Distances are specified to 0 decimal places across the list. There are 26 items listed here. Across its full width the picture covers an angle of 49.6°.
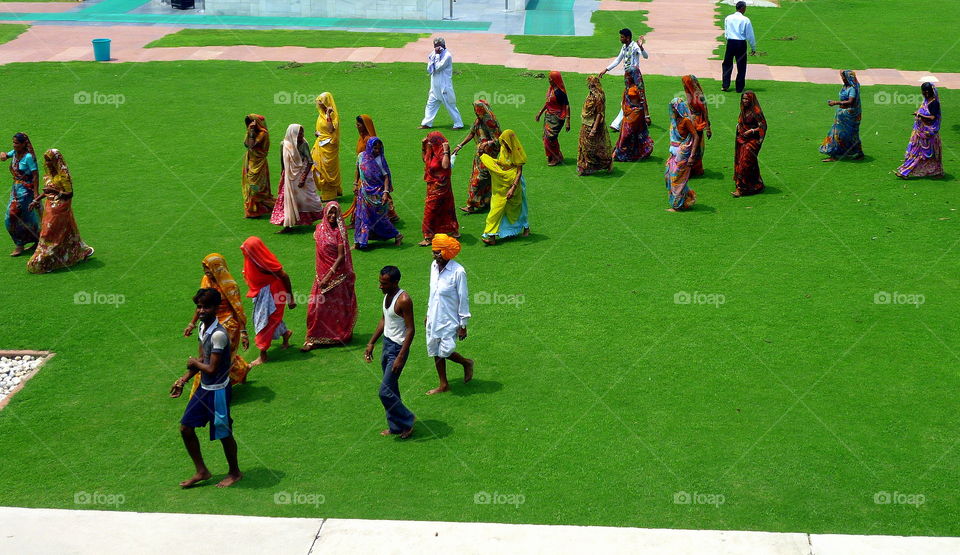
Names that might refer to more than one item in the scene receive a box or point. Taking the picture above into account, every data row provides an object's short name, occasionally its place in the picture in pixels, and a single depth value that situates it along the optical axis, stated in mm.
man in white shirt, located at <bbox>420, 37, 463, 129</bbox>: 19172
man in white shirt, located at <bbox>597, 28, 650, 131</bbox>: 18212
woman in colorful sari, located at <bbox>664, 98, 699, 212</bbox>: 14719
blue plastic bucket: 25156
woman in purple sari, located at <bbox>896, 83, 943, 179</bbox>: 15758
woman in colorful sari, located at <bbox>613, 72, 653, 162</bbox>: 16875
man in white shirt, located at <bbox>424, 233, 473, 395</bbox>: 9500
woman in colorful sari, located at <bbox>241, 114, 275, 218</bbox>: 14789
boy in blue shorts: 8289
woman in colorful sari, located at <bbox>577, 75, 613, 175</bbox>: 16344
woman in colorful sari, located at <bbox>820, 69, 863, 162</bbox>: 16703
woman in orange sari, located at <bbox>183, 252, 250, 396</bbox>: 9852
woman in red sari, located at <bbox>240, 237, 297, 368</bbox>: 10523
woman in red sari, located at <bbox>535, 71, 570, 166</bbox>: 16625
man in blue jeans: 8984
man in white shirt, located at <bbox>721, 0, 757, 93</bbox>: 21656
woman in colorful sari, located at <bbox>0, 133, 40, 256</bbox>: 13539
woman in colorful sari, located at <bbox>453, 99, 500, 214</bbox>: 14336
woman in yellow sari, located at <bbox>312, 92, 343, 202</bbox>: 15617
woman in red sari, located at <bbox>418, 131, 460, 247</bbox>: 13734
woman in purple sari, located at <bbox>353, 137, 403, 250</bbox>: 13781
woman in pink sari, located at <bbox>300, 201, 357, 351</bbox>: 10930
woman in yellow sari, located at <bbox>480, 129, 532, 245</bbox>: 13812
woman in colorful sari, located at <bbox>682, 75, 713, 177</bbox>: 15484
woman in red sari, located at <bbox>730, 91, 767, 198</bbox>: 15180
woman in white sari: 14641
